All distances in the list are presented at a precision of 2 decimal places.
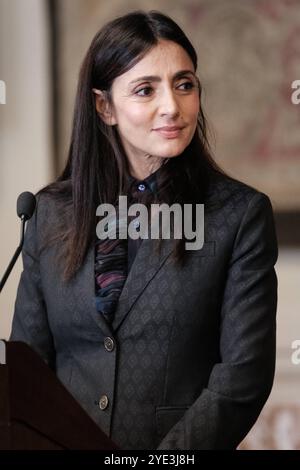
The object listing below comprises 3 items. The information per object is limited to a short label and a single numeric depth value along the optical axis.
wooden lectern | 4.50
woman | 4.81
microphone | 4.76
